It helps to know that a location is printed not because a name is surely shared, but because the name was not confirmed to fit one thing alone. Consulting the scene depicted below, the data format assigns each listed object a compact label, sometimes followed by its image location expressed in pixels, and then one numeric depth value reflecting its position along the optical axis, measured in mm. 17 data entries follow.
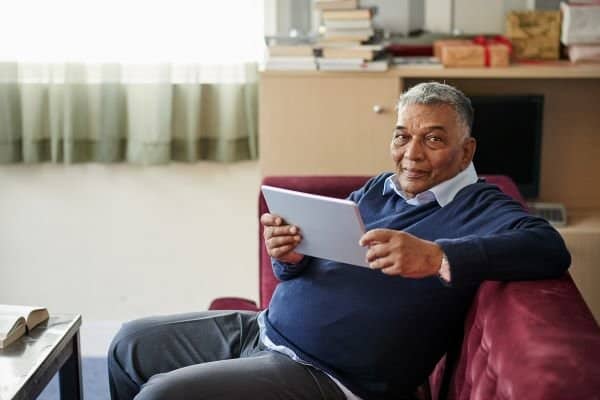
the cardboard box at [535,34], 3119
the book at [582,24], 2996
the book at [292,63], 2996
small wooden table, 1825
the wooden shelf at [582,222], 2994
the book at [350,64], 2971
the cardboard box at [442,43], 3057
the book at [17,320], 2002
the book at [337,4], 2975
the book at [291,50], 2990
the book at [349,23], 2984
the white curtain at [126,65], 3285
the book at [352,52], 2975
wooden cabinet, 3008
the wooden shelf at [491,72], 2934
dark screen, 3146
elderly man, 1700
